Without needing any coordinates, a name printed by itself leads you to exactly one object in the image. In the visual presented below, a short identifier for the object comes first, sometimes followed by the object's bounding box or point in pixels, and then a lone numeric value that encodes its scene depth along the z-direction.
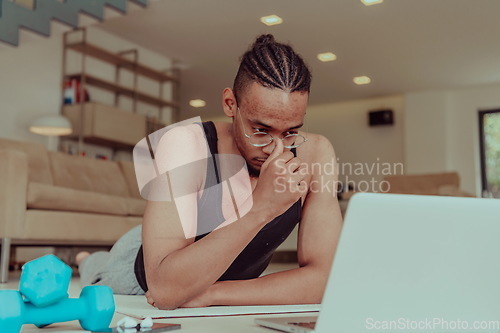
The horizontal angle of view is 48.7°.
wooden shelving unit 5.48
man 0.92
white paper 0.98
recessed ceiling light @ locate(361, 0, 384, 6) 4.79
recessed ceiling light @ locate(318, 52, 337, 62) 4.56
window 7.88
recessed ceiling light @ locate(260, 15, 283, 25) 3.30
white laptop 0.53
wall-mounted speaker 8.34
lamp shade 4.75
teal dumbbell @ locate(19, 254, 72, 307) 0.76
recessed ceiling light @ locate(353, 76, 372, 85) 7.39
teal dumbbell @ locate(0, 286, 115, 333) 0.79
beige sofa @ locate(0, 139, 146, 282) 2.85
